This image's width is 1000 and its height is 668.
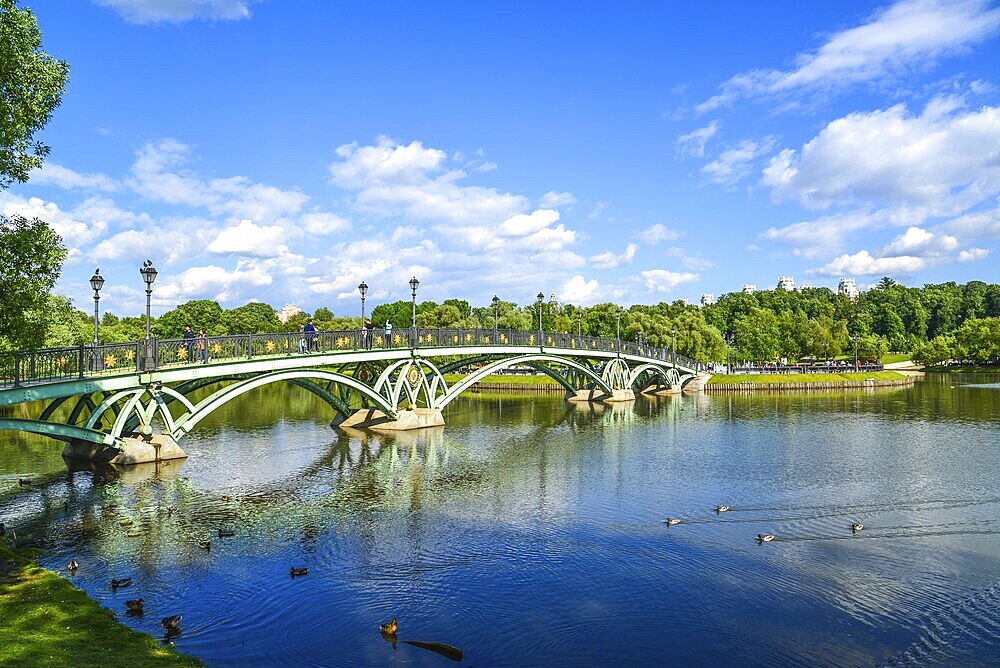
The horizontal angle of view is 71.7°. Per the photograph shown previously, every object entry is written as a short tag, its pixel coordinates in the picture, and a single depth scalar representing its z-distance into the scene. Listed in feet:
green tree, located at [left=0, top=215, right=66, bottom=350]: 52.21
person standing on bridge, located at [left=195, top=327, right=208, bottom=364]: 108.39
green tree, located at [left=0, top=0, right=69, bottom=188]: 48.49
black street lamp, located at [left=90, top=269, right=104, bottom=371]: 90.94
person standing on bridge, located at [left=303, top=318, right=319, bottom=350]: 126.93
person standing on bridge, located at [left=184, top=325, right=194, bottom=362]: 108.37
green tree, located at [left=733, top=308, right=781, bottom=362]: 381.60
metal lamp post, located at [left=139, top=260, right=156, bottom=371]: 92.12
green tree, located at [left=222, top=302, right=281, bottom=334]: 447.01
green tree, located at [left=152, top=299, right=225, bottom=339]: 398.83
